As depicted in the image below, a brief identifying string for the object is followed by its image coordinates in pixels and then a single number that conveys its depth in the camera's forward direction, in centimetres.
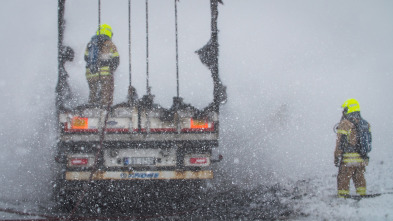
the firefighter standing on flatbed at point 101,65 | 1446
